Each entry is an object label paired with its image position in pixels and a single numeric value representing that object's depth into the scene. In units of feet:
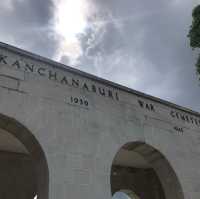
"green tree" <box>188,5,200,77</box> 25.80
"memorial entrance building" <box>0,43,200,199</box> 16.37
